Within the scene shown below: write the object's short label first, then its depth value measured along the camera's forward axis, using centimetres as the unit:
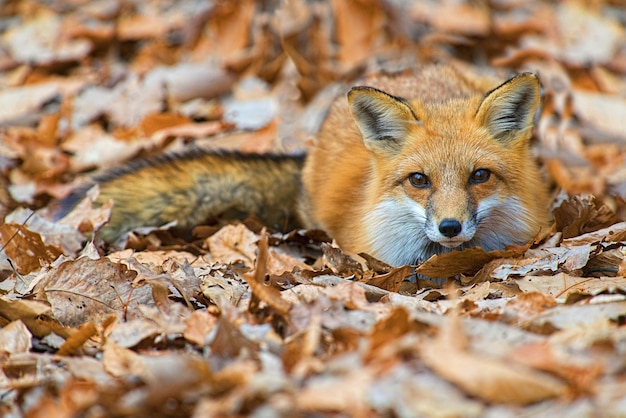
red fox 905
